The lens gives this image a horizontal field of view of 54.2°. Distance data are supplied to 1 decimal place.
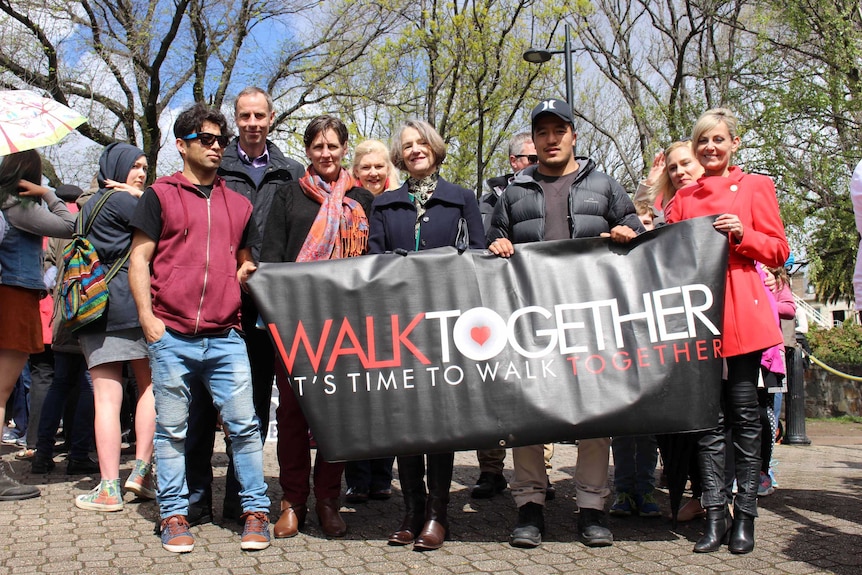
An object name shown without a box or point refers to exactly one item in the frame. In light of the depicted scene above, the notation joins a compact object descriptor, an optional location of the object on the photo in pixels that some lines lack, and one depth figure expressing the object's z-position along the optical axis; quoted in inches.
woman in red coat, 164.2
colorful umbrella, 189.0
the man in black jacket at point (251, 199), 185.6
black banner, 162.2
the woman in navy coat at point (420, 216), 171.6
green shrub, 578.2
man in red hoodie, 167.3
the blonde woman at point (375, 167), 226.5
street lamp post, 579.4
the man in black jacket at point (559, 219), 167.9
